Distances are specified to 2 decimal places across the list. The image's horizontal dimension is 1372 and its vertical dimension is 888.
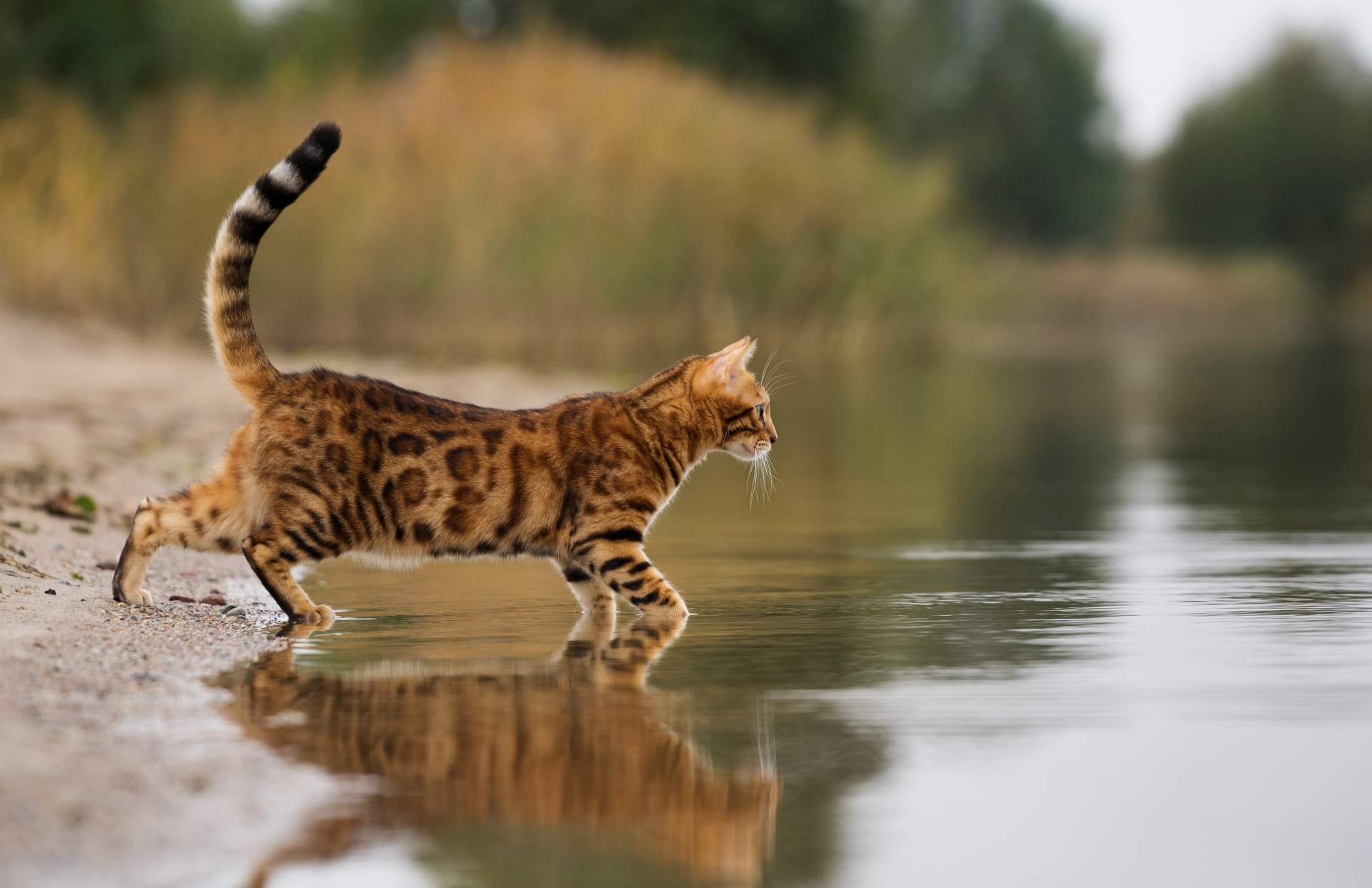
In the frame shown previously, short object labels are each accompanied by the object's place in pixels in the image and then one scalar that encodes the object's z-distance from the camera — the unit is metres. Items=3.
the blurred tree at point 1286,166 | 53.66
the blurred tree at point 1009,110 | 56.78
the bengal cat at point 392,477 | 5.43
